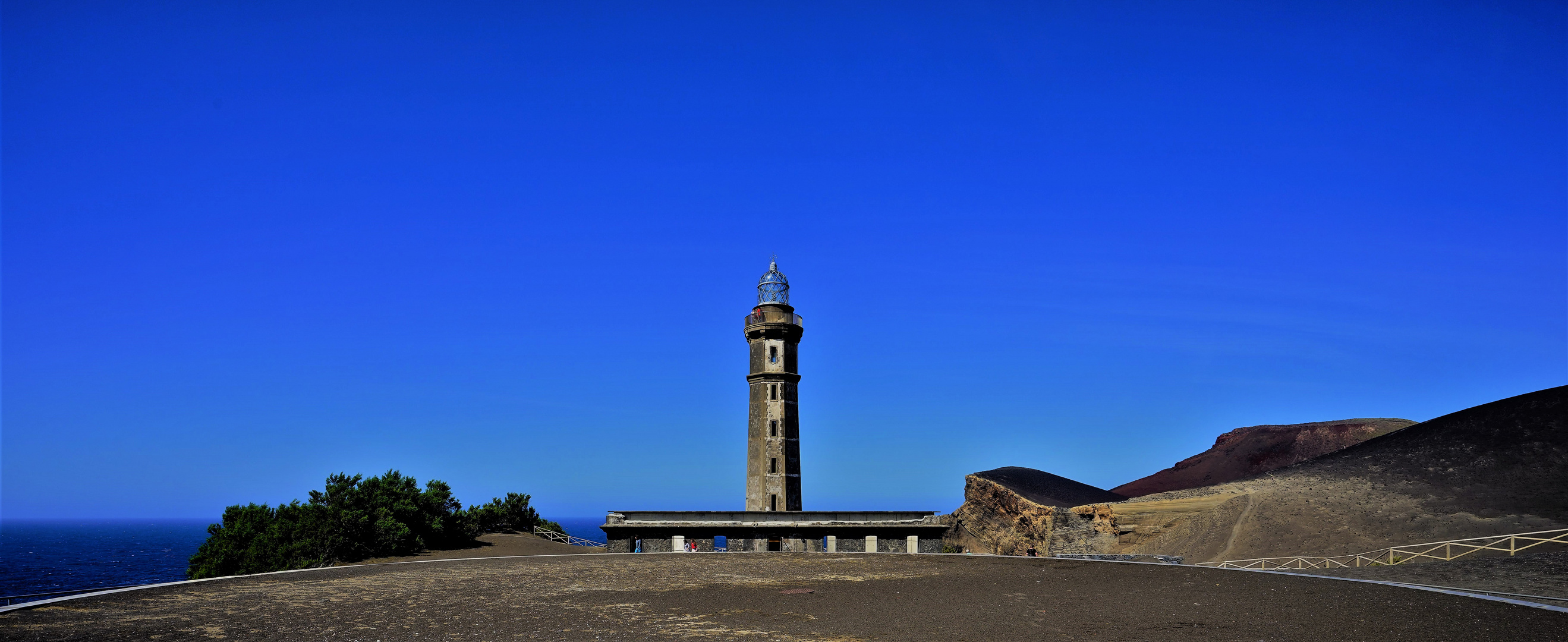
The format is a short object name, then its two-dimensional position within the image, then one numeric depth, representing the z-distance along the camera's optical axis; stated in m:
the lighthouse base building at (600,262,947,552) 32.38
